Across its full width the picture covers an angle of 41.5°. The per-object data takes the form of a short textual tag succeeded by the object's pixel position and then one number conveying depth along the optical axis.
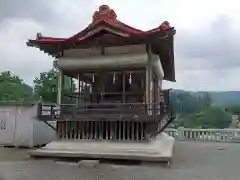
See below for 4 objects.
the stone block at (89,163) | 8.60
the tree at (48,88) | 23.68
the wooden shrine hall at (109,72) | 9.77
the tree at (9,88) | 34.27
